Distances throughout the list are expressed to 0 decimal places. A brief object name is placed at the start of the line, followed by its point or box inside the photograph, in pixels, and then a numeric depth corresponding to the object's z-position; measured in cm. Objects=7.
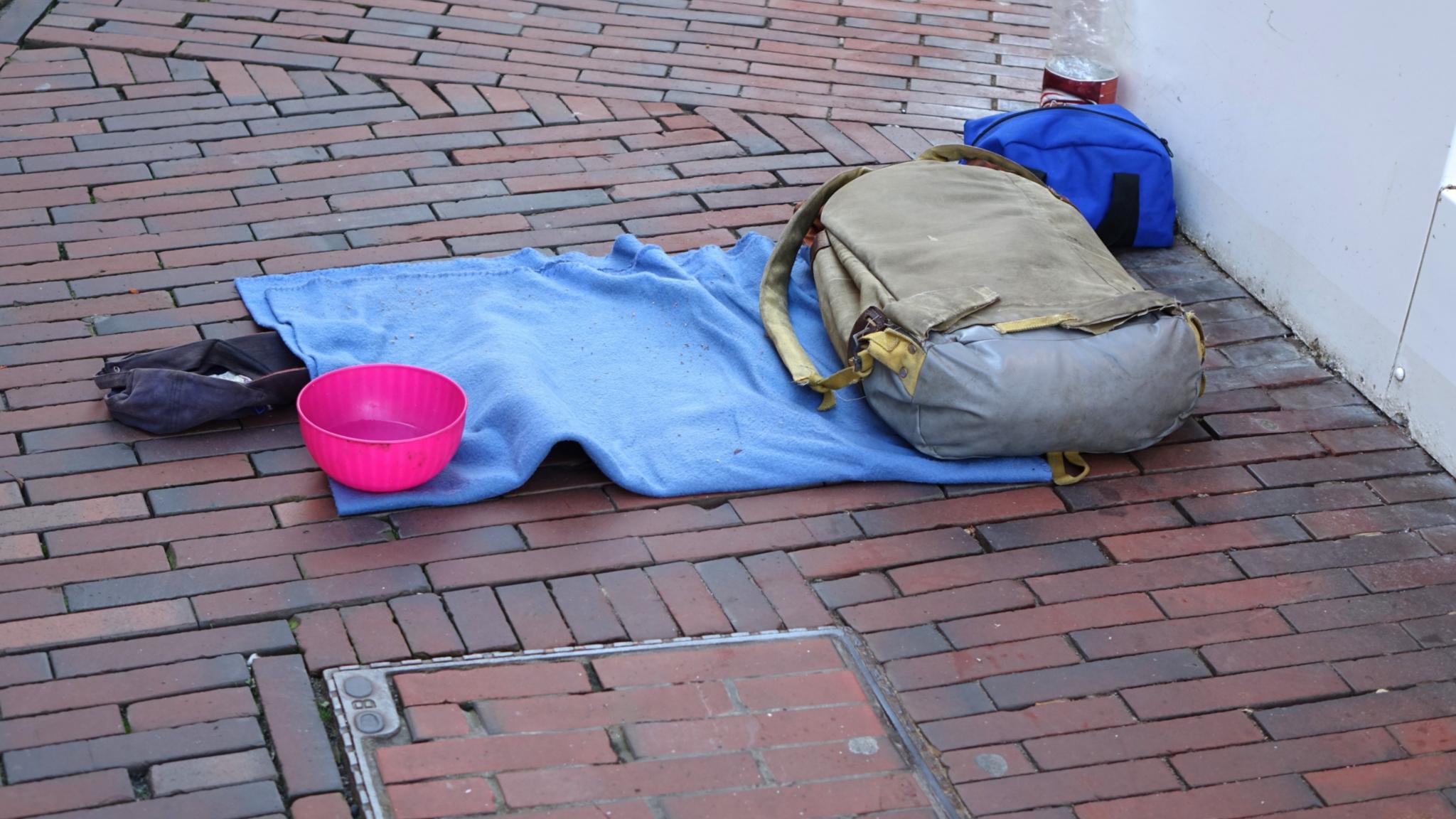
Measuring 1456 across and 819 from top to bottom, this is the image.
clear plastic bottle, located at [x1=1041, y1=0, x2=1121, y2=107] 413
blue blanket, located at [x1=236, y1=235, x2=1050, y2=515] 289
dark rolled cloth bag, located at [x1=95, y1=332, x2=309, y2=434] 286
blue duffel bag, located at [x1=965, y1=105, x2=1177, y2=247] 376
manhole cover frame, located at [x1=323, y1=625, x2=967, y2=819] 219
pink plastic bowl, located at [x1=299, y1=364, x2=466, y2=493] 266
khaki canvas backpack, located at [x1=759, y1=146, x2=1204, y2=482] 288
